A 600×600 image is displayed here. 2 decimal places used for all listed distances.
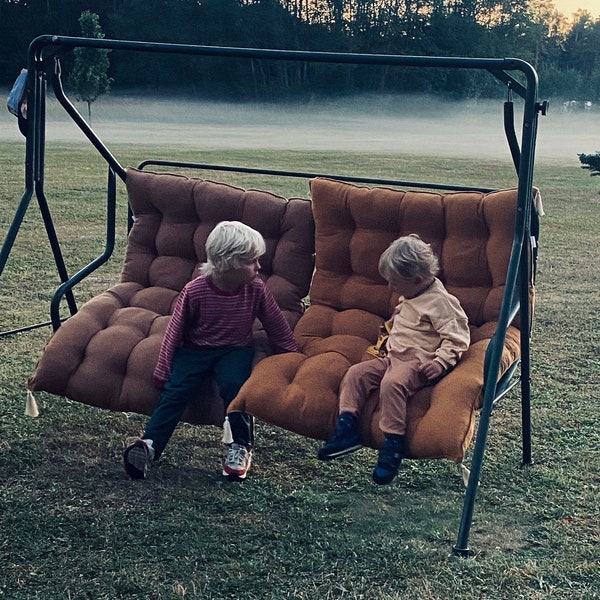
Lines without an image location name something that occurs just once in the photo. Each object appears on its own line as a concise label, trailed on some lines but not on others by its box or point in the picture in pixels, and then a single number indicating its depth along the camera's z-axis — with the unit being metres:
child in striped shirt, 3.47
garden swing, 3.17
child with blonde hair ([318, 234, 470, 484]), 3.12
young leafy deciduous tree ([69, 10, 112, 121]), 33.75
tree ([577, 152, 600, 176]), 15.33
